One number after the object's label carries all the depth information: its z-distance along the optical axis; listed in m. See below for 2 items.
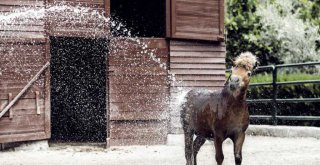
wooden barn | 13.79
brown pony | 7.57
